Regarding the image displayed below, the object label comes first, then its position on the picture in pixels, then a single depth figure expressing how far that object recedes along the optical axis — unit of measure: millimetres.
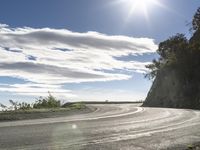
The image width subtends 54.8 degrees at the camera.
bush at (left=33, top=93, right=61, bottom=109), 15912
